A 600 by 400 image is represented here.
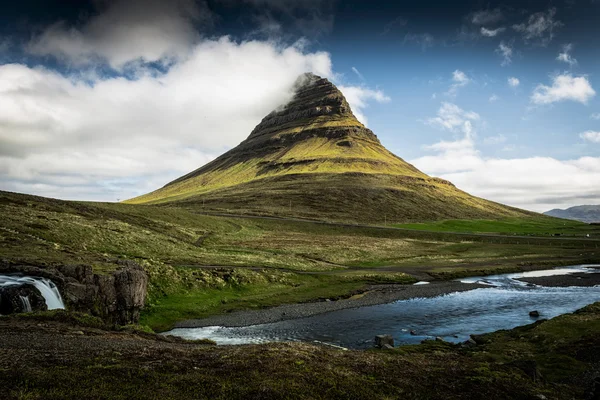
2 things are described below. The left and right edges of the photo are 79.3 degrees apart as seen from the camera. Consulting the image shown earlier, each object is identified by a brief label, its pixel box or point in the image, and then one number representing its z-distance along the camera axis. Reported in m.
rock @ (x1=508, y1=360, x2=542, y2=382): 21.61
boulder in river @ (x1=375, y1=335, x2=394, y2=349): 33.03
